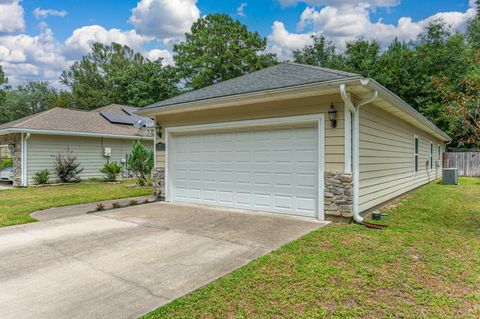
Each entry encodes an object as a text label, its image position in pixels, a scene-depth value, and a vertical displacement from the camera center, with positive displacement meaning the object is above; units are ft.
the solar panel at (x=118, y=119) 54.54 +6.55
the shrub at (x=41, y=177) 41.81 -3.29
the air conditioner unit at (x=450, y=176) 41.68 -3.09
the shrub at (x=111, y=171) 46.13 -2.70
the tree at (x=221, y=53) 86.38 +29.68
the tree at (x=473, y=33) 69.77 +29.66
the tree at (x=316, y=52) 94.34 +32.28
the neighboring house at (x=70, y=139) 41.47 +2.26
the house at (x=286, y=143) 18.22 +0.80
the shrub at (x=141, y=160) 41.58 -0.90
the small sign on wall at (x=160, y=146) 27.32 +0.69
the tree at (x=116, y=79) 92.84 +25.53
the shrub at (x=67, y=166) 44.06 -1.89
